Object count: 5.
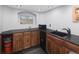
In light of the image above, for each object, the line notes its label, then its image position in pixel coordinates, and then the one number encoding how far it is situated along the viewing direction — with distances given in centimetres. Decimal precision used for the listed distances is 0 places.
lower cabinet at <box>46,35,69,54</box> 157
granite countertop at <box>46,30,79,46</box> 153
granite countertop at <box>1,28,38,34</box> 144
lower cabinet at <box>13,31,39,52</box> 149
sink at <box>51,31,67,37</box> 163
